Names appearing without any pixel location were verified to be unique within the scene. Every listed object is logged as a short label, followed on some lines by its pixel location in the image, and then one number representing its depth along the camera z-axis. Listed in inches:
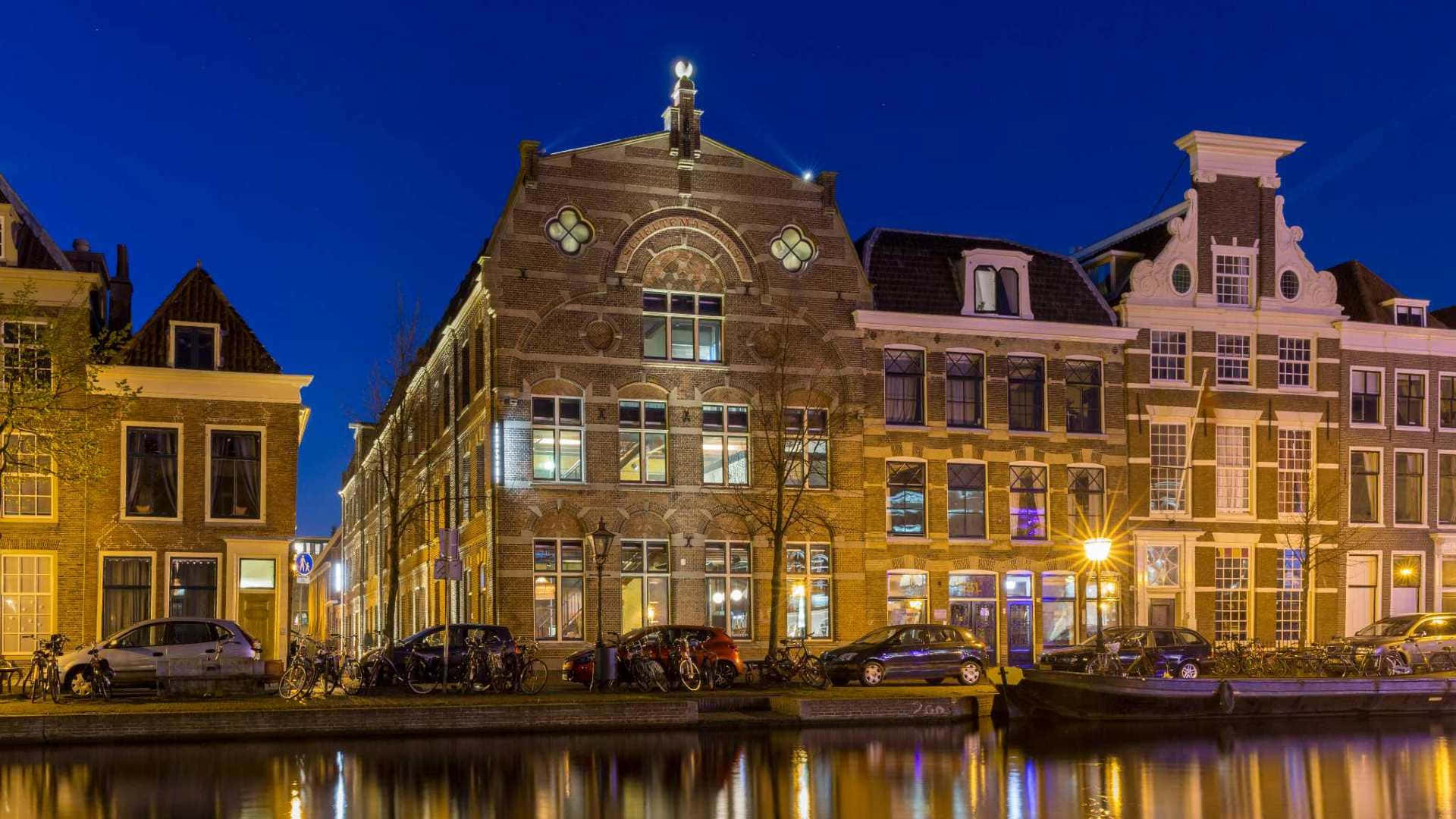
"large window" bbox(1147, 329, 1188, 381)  1828.2
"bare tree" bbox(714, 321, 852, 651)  1636.3
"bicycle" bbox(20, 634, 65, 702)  1185.4
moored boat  1191.6
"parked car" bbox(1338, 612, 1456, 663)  1567.4
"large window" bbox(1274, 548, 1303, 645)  1833.2
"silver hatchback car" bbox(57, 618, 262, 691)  1227.2
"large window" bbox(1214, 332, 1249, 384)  1835.6
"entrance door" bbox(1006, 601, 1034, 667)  1745.8
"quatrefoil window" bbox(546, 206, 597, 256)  1620.3
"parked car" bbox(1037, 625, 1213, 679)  1454.2
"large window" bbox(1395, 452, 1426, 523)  1899.6
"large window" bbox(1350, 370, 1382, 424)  1884.8
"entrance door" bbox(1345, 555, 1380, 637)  1870.1
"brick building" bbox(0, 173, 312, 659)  1503.4
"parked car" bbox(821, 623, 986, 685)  1407.5
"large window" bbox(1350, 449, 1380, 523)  1872.5
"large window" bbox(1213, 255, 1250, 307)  1845.5
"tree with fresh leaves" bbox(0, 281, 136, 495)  1235.9
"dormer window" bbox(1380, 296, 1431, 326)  1918.1
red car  1360.7
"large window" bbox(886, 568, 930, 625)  1715.1
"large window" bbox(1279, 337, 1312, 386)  1859.0
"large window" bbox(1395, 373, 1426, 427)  1908.2
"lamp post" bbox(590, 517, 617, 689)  1284.4
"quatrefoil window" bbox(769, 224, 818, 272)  1708.9
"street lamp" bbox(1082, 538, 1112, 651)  1368.1
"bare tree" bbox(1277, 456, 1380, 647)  1822.1
